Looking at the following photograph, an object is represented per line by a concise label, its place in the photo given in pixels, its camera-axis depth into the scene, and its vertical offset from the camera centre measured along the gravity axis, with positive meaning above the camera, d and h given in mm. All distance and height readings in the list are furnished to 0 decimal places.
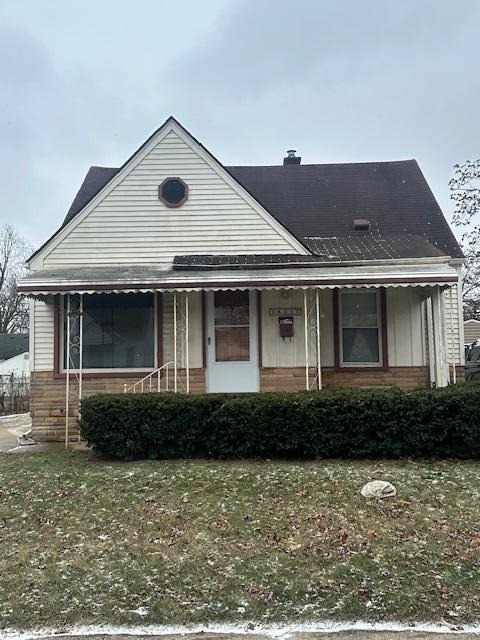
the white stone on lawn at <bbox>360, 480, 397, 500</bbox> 6105 -1504
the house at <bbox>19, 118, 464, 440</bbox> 10258 +935
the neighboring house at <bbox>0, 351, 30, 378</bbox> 39219 -325
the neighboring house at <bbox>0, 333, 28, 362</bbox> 42375 +1120
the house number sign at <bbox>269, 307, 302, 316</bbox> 10617 +828
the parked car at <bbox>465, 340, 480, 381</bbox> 13125 -294
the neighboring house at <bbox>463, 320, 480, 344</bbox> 41562 +1672
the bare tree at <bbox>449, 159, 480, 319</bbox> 21422 +5399
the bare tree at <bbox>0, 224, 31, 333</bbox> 52188 +5530
